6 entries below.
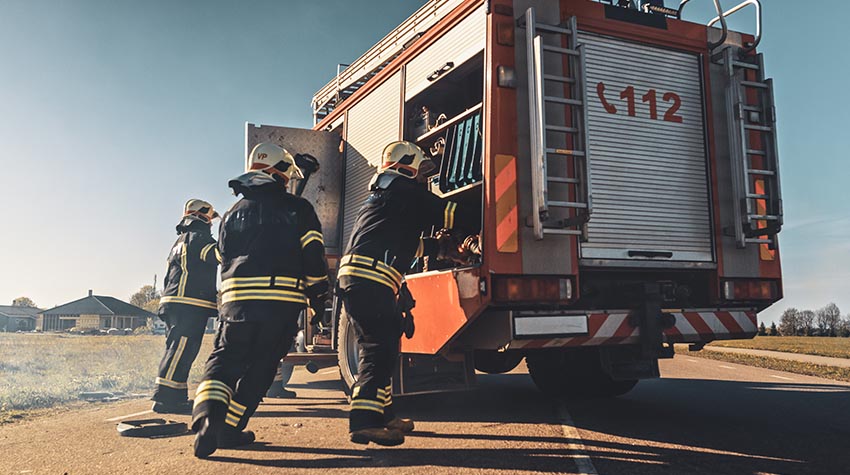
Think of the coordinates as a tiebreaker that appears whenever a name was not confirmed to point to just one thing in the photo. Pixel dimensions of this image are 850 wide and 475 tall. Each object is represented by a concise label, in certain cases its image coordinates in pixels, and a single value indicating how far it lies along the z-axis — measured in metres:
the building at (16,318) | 82.69
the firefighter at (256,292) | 3.75
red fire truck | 4.24
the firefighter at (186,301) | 5.54
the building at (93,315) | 71.56
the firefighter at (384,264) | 3.83
